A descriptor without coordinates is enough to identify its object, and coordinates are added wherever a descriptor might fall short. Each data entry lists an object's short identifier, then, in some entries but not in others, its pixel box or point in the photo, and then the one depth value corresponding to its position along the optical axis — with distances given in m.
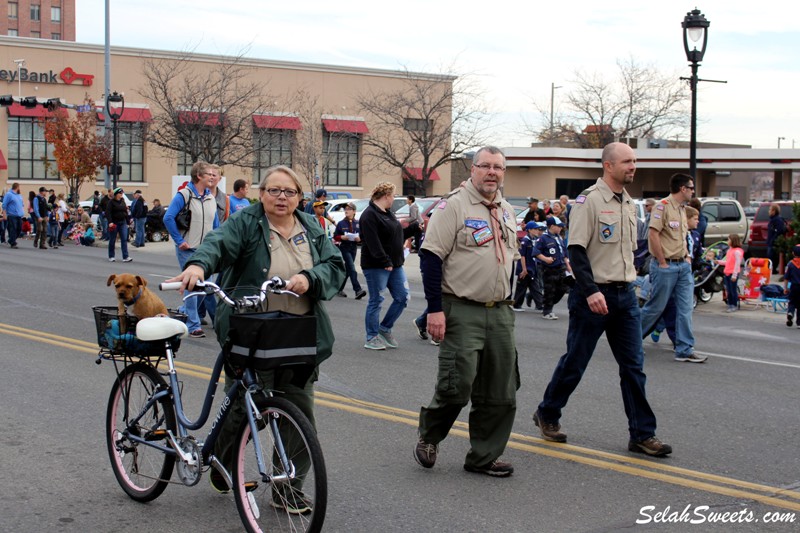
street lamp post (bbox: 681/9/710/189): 17.89
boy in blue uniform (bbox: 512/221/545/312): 15.59
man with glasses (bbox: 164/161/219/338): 11.12
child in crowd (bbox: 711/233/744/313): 15.96
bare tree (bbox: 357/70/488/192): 52.34
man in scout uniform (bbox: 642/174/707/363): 10.01
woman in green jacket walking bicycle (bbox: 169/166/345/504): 4.99
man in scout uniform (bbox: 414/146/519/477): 5.91
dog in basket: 8.56
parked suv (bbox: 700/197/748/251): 28.05
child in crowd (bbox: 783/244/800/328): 14.17
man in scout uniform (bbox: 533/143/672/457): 6.58
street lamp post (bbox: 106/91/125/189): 37.40
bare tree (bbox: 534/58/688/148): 63.00
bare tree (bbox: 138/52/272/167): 45.19
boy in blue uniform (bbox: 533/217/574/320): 14.52
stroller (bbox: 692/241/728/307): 16.81
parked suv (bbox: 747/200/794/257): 24.95
